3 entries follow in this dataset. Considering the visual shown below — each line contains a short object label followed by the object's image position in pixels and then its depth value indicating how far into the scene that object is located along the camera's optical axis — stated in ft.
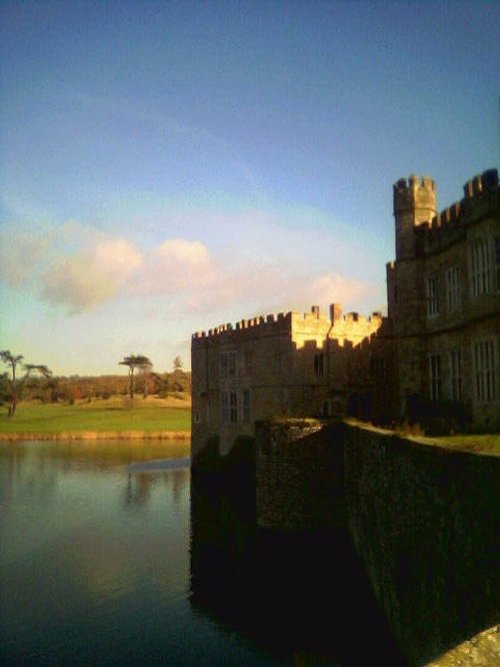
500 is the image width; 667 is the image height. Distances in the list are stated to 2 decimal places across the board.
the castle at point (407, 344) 60.44
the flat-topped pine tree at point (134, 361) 391.04
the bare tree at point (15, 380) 338.89
